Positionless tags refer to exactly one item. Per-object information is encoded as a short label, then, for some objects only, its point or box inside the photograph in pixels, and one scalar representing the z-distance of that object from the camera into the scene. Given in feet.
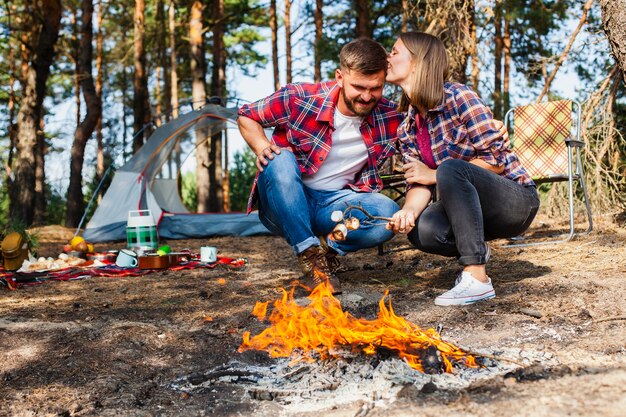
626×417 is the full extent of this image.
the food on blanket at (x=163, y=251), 16.07
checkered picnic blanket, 13.84
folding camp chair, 17.60
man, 10.34
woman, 8.86
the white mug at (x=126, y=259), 16.47
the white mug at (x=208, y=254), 16.48
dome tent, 25.13
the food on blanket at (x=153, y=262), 15.65
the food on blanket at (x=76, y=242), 18.47
